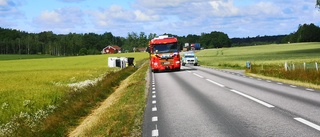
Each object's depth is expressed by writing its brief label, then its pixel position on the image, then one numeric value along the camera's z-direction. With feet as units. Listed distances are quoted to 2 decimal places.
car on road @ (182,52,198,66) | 201.30
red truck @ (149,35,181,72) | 129.49
